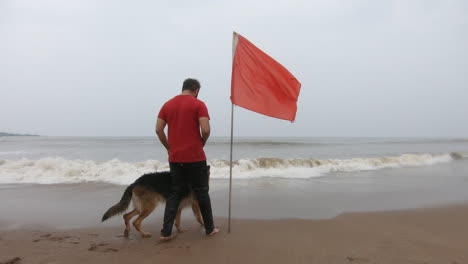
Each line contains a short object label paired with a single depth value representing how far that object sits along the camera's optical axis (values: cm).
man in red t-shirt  359
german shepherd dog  391
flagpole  402
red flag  407
